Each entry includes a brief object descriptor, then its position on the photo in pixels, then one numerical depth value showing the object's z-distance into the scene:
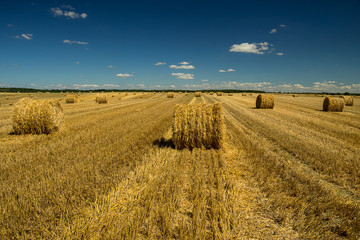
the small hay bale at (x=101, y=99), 26.12
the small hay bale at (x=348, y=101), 24.67
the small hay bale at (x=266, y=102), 18.89
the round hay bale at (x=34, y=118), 7.95
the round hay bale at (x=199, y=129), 6.27
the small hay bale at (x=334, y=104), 16.83
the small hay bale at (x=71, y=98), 27.00
